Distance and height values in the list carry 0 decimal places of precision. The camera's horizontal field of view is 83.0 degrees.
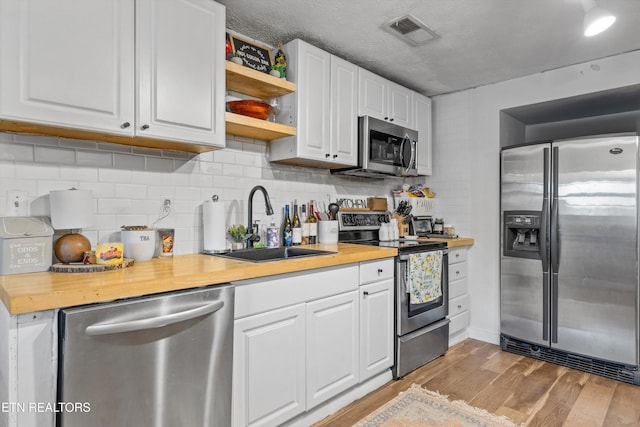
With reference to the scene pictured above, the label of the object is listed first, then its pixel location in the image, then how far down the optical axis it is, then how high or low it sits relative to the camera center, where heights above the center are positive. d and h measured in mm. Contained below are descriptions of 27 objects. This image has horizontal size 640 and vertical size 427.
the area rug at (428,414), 2053 -1209
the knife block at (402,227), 3413 -156
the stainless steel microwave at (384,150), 2945 +530
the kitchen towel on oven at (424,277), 2650 -506
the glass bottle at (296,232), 2664 -158
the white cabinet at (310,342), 1721 -729
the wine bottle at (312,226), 2811 -121
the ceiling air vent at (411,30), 2335 +1229
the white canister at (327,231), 2842 -161
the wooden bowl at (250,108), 2297 +660
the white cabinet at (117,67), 1403 +643
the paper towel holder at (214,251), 2213 -248
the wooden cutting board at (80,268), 1513 -241
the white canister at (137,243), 1826 -163
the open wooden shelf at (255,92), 2162 +827
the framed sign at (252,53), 2340 +1052
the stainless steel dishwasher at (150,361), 1186 -557
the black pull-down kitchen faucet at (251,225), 2412 -96
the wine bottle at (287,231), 2664 -150
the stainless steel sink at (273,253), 2277 -277
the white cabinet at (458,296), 3311 -810
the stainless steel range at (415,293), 2602 -629
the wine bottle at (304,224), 2771 -103
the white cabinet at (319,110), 2490 +734
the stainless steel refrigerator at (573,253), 2625 -340
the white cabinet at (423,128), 3520 +821
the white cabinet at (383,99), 2959 +974
